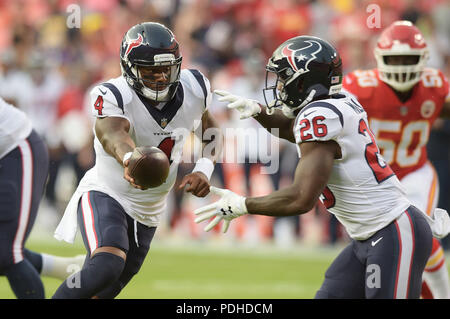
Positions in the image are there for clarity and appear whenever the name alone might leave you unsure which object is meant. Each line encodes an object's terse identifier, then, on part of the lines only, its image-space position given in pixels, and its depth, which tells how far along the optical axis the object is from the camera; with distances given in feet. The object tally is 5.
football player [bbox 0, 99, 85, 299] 32.40
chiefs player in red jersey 36.14
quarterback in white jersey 27.22
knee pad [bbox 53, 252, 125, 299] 26.50
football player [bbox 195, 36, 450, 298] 24.80
